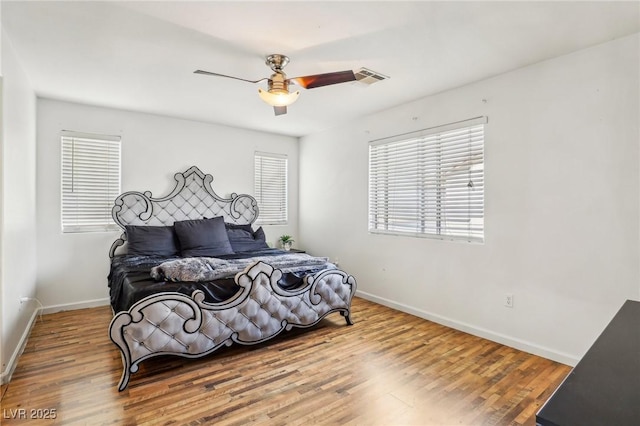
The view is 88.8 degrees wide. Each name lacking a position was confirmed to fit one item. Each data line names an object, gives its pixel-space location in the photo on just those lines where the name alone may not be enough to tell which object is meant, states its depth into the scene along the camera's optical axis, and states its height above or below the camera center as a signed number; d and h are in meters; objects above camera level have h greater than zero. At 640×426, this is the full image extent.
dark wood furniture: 0.69 -0.44
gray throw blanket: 2.79 -0.58
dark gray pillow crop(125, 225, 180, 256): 3.94 -0.44
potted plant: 5.53 -0.59
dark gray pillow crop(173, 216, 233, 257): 4.11 -0.41
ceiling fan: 2.47 +0.98
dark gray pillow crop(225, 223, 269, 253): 4.60 -0.46
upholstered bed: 2.46 -0.68
